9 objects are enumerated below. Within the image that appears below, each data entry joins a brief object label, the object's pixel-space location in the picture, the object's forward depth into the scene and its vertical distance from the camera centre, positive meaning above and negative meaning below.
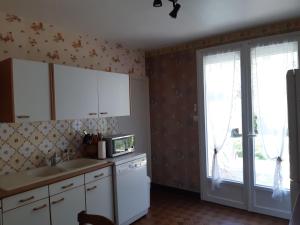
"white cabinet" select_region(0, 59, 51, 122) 2.20 +0.24
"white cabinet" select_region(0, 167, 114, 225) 2.02 -0.79
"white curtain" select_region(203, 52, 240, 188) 3.37 +0.20
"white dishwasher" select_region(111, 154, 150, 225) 2.89 -0.92
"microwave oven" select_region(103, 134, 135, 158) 3.07 -0.38
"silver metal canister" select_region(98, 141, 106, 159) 3.02 -0.43
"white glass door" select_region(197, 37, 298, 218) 3.01 -0.19
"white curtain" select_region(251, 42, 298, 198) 2.96 +0.17
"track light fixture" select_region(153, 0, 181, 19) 1.88 +0.79
